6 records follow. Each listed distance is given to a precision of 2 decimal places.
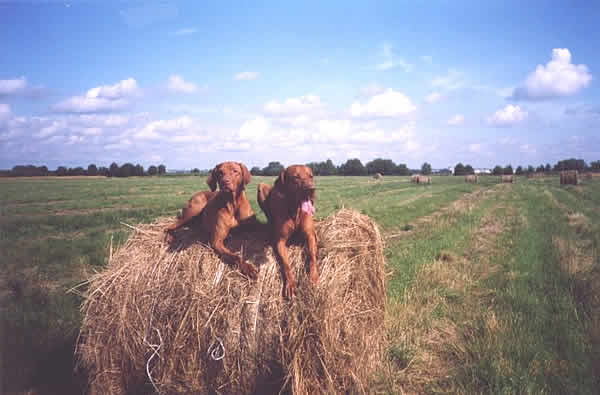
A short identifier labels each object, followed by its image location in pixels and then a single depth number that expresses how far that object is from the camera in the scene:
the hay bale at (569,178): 34.22
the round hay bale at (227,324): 3.37
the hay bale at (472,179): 49.55
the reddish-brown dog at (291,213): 3.58
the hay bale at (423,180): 48.10
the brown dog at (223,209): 3.84
